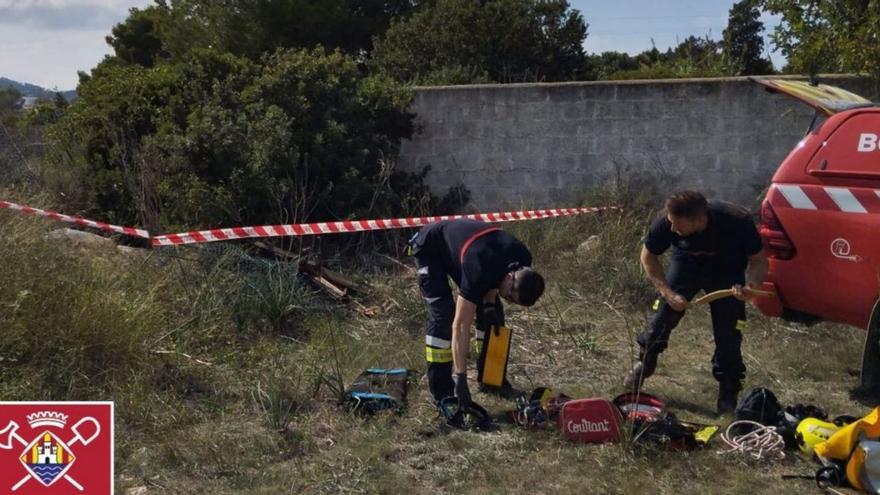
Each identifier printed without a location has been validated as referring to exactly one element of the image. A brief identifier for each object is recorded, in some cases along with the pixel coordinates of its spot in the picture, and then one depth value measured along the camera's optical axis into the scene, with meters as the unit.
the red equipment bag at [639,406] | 4.88
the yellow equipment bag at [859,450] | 4.22
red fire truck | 5.36
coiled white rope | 4.72
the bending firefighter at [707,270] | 5.25
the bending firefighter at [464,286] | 4.98
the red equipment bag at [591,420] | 4.83
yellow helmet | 4.63
